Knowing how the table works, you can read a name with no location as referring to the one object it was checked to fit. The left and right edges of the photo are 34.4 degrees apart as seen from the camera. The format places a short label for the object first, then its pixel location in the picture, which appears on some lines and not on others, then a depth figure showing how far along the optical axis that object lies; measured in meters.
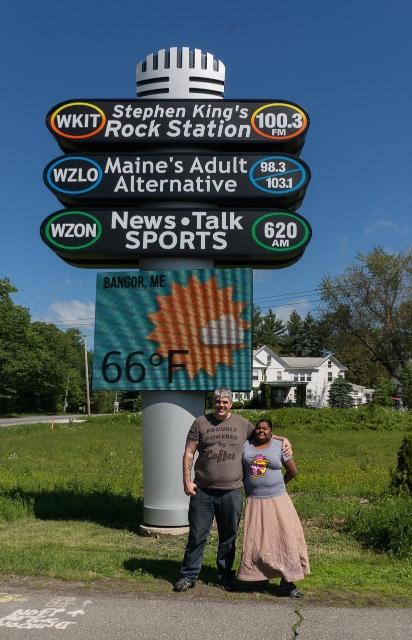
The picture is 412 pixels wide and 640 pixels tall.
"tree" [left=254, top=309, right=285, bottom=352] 111.49
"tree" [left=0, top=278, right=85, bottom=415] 61.72
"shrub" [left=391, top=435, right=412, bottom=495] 9.79
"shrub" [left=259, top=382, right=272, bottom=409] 61.50
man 5.69
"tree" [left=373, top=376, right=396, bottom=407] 52.69
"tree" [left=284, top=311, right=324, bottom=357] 118.25
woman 5.39
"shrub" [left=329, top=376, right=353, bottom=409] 67.31
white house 79.38
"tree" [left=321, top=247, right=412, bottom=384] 61.94
